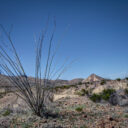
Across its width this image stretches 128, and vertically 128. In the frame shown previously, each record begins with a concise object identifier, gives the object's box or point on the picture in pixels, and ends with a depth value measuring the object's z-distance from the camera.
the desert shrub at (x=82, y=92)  12.58
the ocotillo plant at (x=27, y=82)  4.23
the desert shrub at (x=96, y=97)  10.45
